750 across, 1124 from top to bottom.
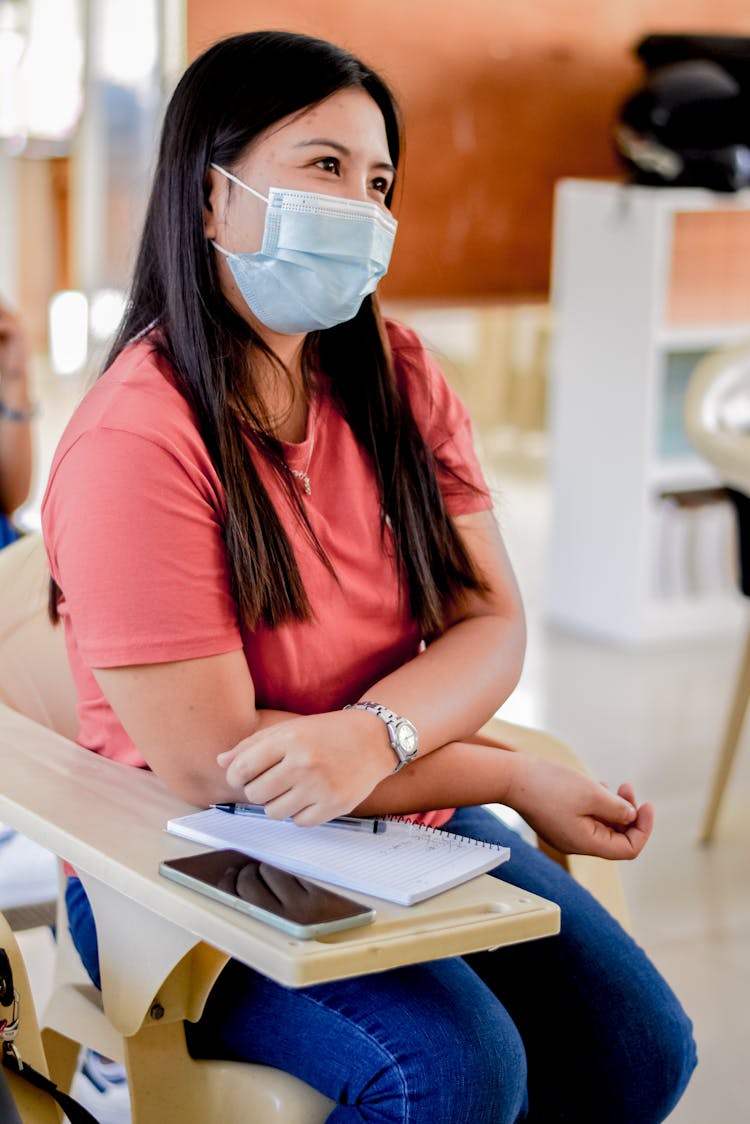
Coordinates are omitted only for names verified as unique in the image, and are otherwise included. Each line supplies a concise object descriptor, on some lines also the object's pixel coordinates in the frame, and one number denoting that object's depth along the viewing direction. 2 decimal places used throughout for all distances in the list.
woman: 2.14
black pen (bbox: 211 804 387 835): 2.13
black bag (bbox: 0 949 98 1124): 2.05
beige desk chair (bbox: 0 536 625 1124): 2.15
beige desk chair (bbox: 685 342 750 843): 3.52
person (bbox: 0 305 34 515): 3.42
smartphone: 1.92
